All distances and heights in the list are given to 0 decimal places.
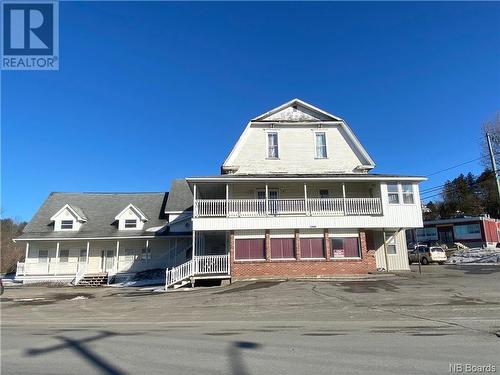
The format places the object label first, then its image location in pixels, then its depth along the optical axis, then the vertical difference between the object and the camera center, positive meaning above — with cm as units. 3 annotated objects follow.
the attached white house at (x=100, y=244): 3044 +120
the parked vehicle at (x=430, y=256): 3638 -63
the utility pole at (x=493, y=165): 2694 +568
